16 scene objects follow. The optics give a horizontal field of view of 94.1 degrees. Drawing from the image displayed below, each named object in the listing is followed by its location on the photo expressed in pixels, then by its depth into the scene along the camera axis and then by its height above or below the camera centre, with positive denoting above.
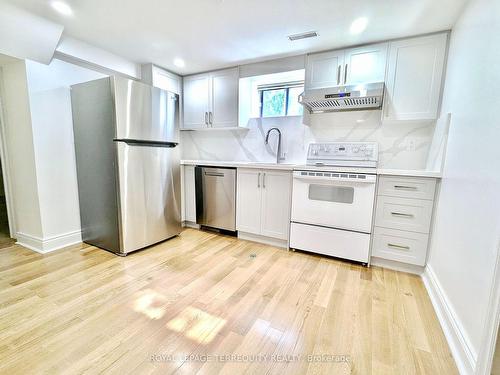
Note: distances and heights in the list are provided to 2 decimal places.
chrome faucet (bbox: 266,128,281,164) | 3.10 +0.10
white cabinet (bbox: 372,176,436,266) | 2.03 -0.52
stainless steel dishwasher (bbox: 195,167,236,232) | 2.96 -0.53
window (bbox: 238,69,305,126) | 3.04 +0.85
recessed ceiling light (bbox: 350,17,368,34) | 1.97 +1.18
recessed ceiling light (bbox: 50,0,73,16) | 1.84 +1.17
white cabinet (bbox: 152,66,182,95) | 3.13 +1.06
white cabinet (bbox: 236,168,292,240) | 2.63 -0.52
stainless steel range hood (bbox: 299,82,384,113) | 2.19 +0.61
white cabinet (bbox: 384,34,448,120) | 2.13 +0.79
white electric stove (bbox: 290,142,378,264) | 2.21 -0.43
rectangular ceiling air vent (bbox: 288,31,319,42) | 2.19 +1.18
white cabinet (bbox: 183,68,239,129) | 3.12 +0.80
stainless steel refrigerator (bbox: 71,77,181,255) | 2.25 -0.06
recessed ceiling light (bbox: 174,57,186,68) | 2.91 +1.19
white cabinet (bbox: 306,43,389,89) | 2.32 +0.97
